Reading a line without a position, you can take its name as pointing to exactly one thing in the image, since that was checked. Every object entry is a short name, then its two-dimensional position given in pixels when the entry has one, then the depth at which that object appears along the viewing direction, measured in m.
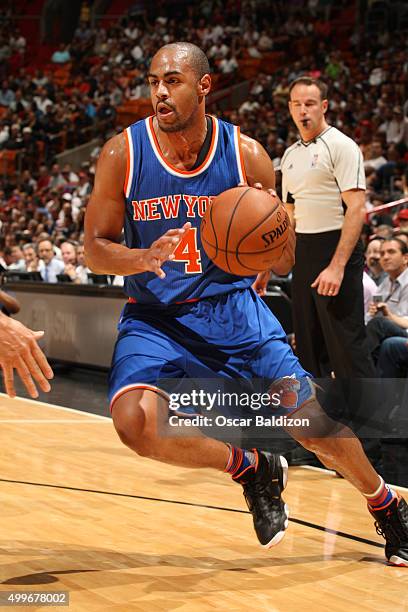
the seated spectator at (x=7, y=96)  22.36
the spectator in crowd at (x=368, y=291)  6.67
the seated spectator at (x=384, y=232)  7.35
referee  5.02
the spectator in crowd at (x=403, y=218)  7.81
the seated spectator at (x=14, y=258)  11.98
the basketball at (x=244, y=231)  3.29
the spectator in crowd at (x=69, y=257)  10.20
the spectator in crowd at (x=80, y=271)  9.80
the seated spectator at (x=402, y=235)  6.69
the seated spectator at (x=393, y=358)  6.31
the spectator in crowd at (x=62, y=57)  24.08
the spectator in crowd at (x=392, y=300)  6.45
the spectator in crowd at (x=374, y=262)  7.30
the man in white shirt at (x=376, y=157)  12.23
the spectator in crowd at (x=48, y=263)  10.71
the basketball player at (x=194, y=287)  3.45
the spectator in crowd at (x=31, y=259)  11.30
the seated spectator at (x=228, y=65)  20.00
